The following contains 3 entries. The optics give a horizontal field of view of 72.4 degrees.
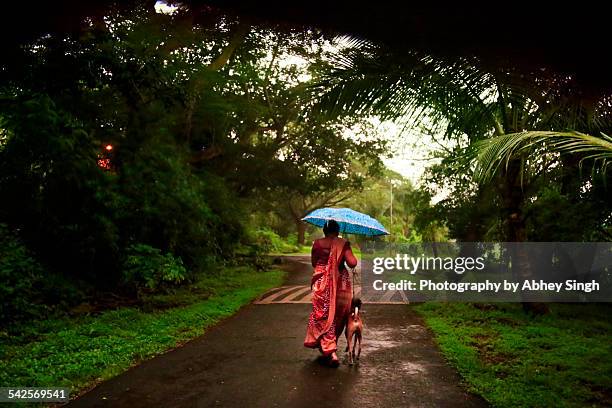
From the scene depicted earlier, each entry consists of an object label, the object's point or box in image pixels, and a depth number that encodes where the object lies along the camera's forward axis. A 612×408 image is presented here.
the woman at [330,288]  5.61
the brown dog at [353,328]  5.56
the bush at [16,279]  7.23
